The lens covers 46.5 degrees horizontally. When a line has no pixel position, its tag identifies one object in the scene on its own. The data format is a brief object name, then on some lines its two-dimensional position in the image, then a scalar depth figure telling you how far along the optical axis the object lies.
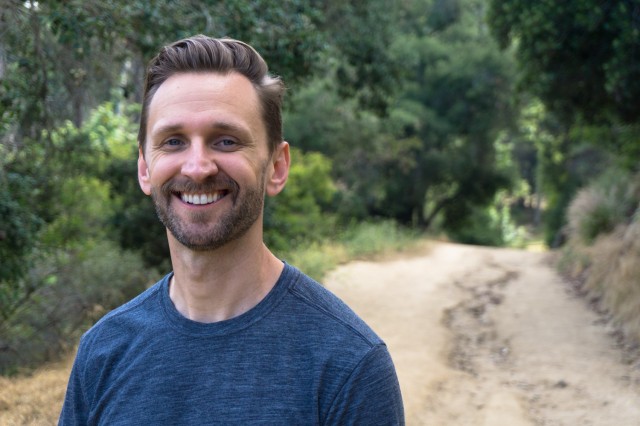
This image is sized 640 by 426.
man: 1.78
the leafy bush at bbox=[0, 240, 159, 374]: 7.95
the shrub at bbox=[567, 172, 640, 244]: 14.99
